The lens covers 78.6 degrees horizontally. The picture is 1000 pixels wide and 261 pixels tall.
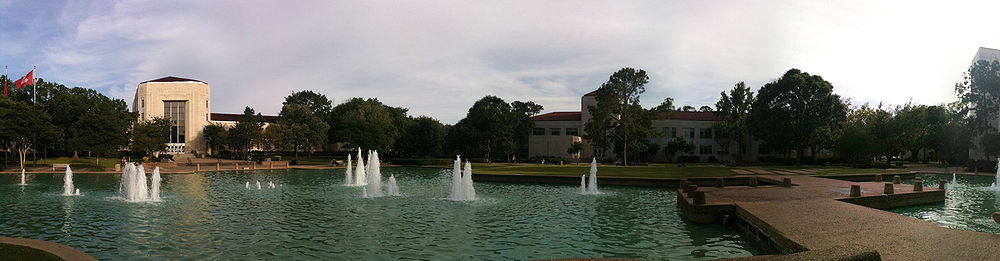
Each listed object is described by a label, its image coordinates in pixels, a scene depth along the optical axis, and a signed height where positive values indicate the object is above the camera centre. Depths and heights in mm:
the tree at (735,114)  78000 +4084
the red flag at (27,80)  58000 +6610
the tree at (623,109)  66500 +4065
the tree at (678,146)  76375 -16
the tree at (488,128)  77188 +2435
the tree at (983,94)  57469 +4797
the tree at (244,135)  85188 +1838
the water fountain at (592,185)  30019 -1933
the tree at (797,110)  65812 +3871
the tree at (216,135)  93062 +2051
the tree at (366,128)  75625 +2481
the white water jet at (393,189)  27597 -1897
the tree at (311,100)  105375 +8312
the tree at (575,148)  78875 -197
